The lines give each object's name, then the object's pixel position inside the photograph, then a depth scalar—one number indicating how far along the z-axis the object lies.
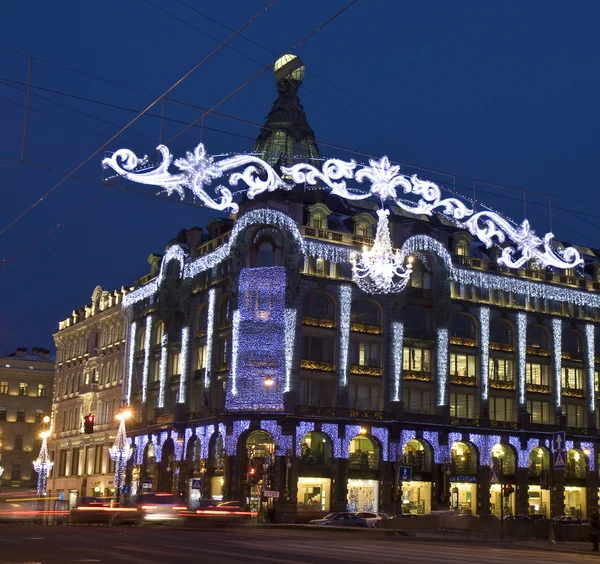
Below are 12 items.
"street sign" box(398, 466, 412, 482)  49.66
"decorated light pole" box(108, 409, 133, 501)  80.19
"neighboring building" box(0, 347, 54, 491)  115.31
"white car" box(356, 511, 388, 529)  59.47
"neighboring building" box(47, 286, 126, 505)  96.19
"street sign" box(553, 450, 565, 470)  41.79
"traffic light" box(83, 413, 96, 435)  51.91
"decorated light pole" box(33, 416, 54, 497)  97.75
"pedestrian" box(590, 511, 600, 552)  41.06
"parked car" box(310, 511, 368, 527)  58.66
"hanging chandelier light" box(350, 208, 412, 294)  64.75
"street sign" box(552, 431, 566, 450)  42.50
